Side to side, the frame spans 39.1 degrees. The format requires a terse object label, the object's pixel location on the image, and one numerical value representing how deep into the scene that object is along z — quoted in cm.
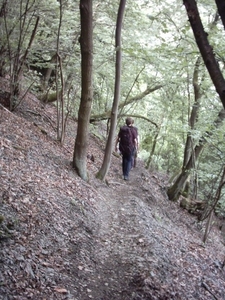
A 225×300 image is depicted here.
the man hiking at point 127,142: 1054
